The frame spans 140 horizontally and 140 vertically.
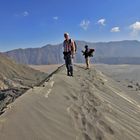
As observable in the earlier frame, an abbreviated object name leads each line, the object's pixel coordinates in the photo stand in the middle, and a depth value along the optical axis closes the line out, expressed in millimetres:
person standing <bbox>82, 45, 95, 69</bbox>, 7522
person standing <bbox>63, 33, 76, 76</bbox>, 4749
